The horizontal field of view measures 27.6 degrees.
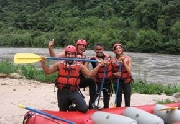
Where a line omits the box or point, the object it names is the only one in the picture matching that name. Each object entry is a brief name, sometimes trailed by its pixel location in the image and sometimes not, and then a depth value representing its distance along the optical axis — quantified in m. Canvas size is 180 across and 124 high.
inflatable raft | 5.08
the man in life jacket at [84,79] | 5.73
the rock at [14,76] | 12.05
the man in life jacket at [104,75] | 5.78
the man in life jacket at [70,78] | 5.32
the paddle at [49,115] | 5.04
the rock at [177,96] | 9.37
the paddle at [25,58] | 5.44
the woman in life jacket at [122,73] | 5.87
